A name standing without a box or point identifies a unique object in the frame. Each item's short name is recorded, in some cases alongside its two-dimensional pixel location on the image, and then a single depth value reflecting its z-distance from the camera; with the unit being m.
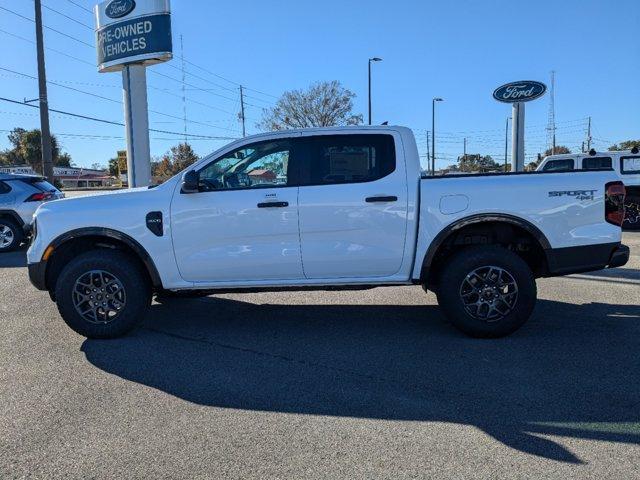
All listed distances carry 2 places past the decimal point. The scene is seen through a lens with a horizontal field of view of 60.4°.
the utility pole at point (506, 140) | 68.43
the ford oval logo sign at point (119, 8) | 16.91
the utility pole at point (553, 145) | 74.80
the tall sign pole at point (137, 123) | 17.97
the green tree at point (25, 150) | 78.52
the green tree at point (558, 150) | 80.90
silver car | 12.28
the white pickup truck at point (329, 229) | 5.20
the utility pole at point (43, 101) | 21.27
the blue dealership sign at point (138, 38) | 16.84
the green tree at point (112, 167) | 107.38
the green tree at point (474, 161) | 88.34
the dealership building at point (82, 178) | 107.21
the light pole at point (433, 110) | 48.43
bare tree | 43.72
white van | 14.56
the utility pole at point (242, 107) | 56.66
